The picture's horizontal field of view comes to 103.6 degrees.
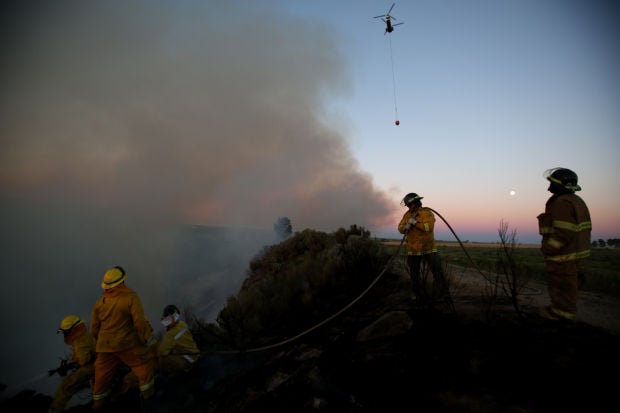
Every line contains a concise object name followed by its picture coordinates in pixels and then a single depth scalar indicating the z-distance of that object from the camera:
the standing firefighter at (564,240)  3.73
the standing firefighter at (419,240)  5.35
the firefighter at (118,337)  4.12
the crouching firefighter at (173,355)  4.86
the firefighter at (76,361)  4.49
